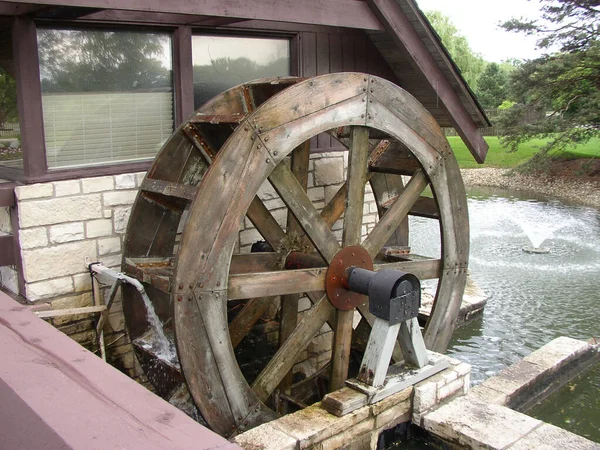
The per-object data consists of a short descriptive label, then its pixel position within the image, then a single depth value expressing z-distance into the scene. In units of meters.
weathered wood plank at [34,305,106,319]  3.68
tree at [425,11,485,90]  30.58
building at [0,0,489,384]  3.74
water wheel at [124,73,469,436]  3.39
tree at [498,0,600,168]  15.83
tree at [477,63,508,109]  31.16
